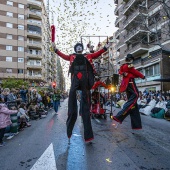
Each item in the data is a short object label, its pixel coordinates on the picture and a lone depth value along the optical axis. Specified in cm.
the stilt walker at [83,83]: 473
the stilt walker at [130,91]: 572
